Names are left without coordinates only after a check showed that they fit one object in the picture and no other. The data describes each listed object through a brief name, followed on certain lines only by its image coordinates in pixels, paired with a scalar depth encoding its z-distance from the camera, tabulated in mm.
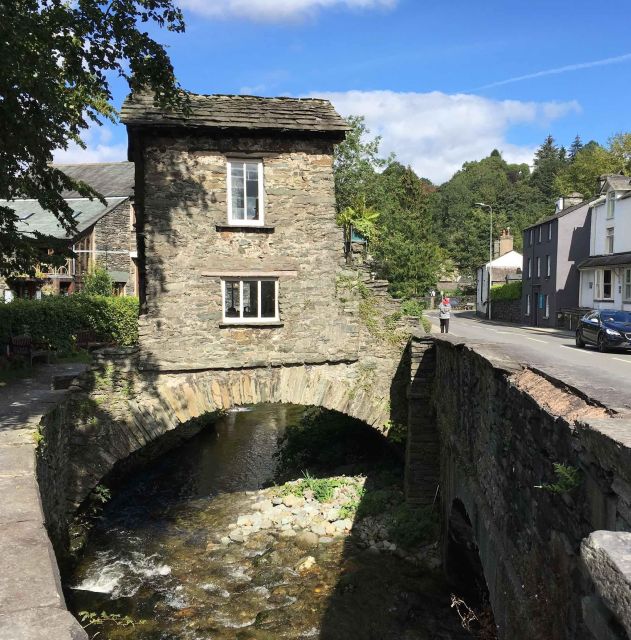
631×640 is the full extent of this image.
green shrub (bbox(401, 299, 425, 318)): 14434
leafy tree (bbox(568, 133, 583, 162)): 121938
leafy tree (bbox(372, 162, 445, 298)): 34844
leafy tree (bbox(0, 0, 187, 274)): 9617
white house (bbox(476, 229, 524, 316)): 54312
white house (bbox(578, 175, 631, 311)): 31297
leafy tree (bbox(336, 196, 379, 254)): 22859
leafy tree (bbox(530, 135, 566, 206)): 102681
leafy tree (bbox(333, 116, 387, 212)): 33594
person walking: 21375
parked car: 18859
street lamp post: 46662
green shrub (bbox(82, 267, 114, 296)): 28422
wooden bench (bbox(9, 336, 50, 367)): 16875
